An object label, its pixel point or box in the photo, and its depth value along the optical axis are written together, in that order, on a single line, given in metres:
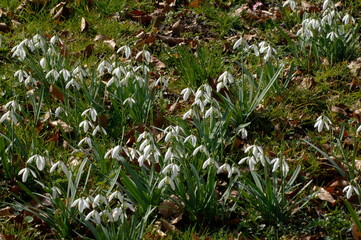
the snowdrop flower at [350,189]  5.20
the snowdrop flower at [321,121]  6.02
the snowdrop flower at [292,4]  8.28
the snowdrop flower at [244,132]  6.32
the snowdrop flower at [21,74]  6.83
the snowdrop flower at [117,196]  5.05
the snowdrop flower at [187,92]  6.40
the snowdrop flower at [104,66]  6.90
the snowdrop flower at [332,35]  7.73
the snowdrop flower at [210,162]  5.52
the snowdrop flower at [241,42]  6.95
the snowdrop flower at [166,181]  5.19
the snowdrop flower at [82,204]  4.97
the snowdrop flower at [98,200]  4.98
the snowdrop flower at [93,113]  6.21
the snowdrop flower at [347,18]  7.59
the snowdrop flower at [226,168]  5.50
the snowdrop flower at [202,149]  5.71
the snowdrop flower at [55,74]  7.00
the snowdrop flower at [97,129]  6.24
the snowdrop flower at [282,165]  5.46
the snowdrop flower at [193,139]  5.84
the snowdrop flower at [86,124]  6.10
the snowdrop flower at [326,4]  7.97
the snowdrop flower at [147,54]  7.00
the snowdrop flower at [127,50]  7.02
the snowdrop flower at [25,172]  5.43
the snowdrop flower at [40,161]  5.38
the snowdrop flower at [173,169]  5.19
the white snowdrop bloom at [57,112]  6.71
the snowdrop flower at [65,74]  6.93
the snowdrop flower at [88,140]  5.95
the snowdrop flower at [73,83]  6.84
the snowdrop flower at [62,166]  5.35
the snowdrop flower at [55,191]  5.28
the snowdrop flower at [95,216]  4.89
